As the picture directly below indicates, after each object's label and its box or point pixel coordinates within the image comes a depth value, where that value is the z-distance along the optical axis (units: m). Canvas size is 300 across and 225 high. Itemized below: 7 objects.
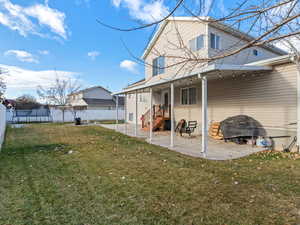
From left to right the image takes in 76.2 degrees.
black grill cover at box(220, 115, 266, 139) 7.45
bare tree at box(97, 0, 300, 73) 1.97
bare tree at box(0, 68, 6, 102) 11.41
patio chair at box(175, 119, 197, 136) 9.78
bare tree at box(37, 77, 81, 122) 25.97
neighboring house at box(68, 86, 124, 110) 30.42
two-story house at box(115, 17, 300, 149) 6.46
